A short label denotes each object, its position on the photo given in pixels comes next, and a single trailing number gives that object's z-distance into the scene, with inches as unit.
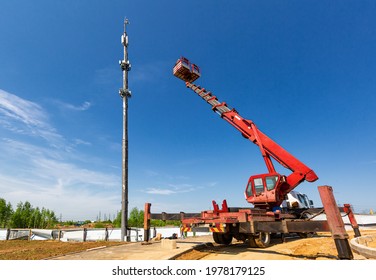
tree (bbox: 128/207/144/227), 2627.2
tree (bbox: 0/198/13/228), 2160.4
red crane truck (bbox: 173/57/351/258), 236.6
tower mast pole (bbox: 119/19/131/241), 588.4
